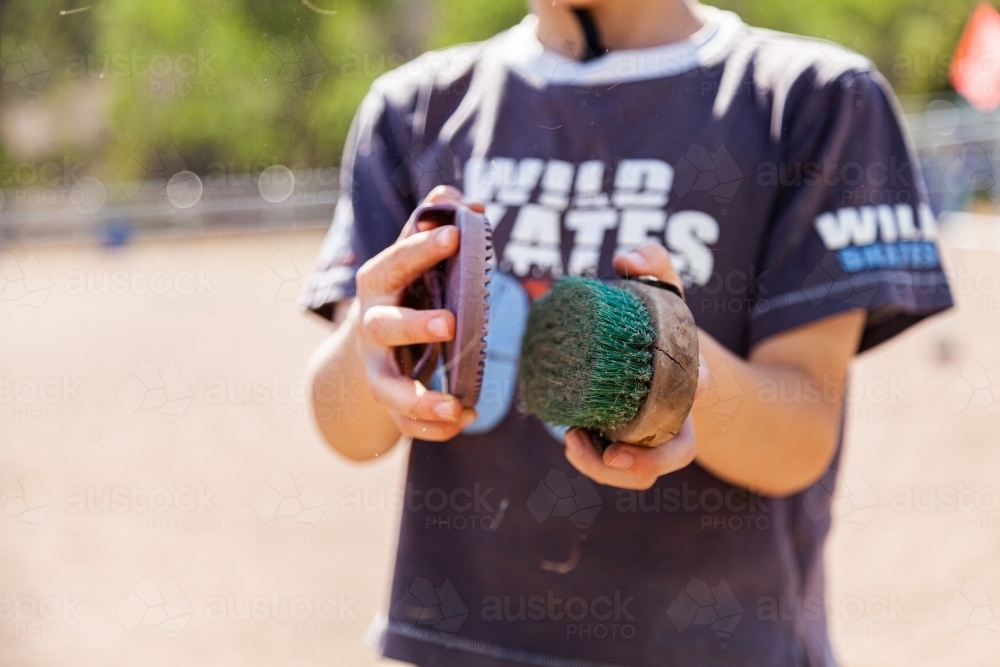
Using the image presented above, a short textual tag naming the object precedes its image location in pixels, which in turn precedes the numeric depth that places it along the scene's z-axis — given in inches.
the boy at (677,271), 76.2
